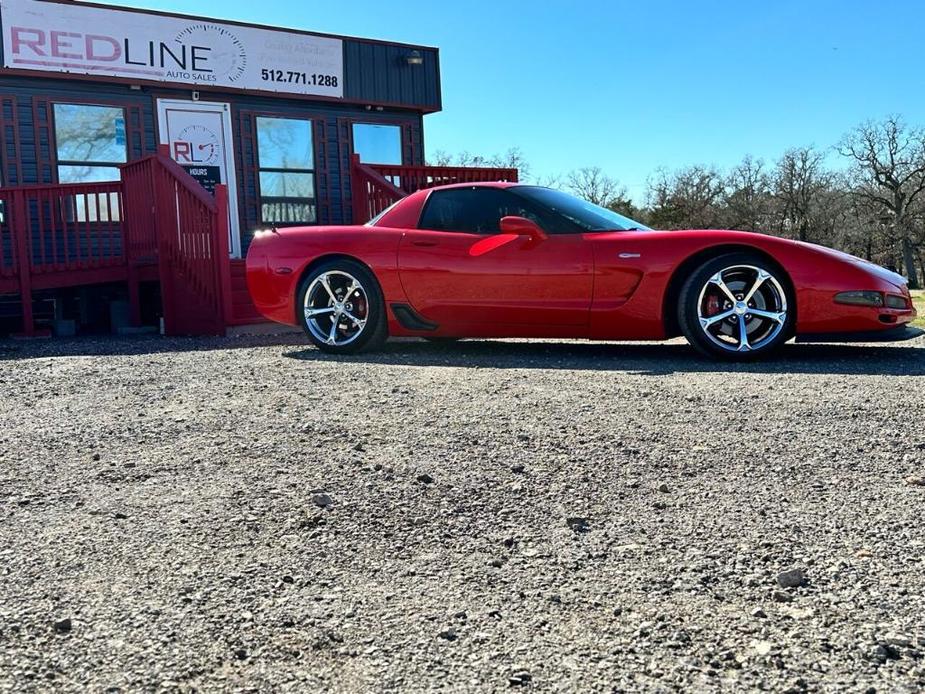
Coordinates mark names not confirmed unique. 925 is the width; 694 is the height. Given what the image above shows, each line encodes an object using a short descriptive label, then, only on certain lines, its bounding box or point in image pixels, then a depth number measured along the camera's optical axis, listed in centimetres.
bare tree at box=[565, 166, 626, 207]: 4734
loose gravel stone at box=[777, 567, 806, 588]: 209
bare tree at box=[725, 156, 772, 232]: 4625
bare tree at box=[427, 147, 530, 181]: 4311
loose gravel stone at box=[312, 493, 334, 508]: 278
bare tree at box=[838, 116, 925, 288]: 4856
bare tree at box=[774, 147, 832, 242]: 4884
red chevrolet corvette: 552
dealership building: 975
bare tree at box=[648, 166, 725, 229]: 4378
